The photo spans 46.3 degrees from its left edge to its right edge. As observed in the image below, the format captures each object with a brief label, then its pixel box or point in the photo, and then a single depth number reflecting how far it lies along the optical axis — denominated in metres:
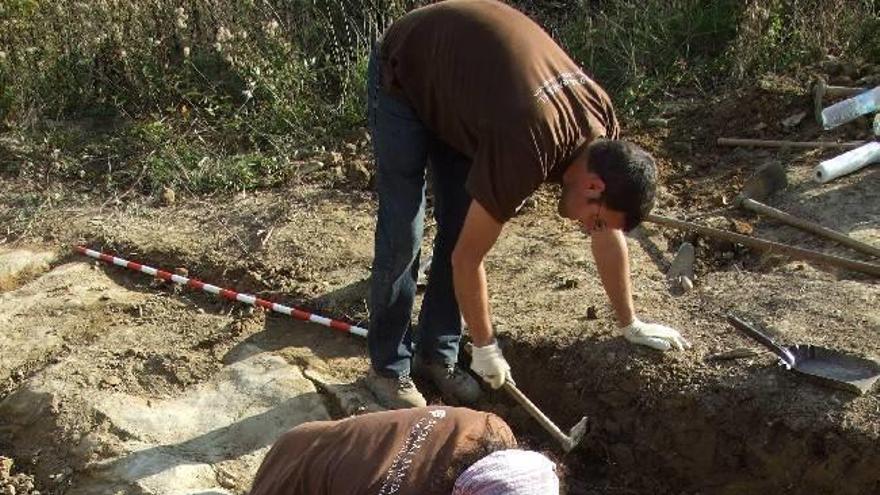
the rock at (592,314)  4.32
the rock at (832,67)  6.04
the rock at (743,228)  4.95
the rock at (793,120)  5.77
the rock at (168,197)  5.59
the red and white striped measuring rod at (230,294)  4.50
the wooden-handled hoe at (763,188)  5.02
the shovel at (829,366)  3.69
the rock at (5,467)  3.84
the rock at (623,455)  3.97
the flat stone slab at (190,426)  3.71
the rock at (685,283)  4.52
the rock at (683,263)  4.65
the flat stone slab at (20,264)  5.02
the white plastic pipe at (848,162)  5.10
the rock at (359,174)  5.62
